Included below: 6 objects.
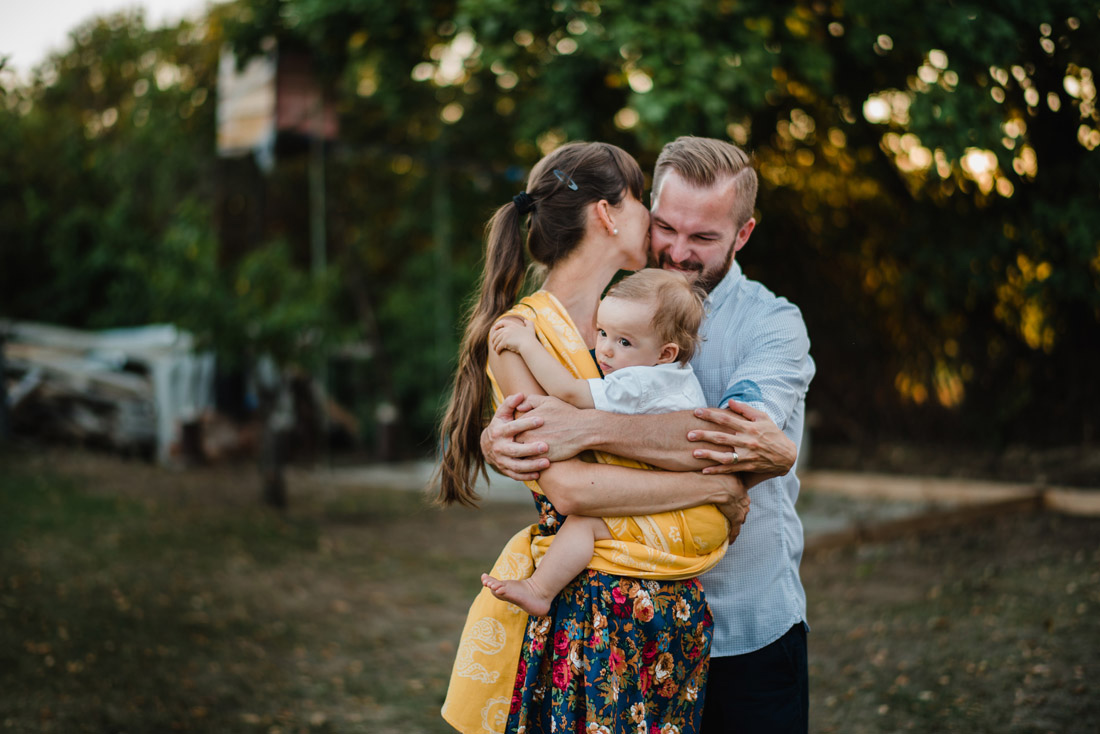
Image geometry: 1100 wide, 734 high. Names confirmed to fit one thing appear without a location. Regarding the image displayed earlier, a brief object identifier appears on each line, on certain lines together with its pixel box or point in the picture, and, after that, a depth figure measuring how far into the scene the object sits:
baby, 1.84
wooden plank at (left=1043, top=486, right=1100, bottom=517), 6.68
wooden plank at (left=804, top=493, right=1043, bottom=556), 6.99
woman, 1.83
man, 1.85
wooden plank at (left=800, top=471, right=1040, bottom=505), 7.27
